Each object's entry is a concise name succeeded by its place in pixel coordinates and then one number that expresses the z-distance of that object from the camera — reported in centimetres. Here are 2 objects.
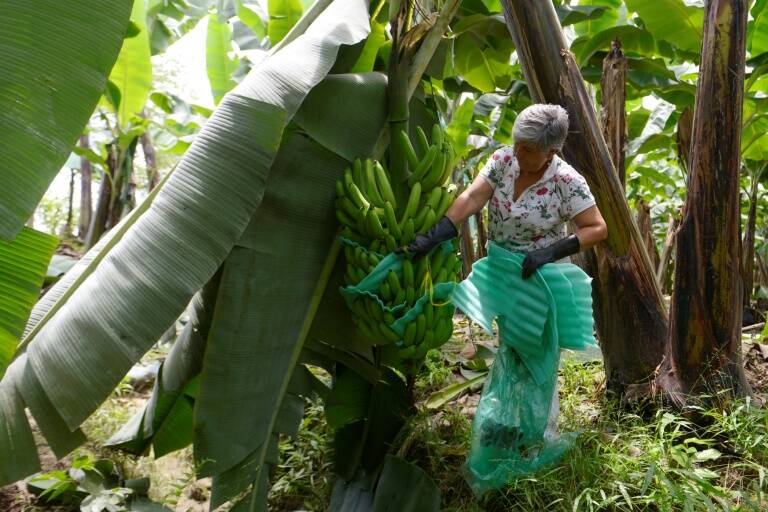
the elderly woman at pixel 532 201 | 229
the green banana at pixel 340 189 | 243
